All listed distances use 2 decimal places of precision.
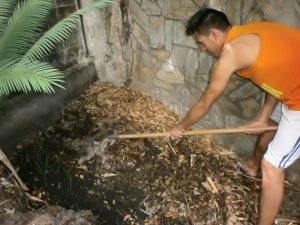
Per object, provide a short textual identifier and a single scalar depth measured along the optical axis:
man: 2.35
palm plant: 2.95
